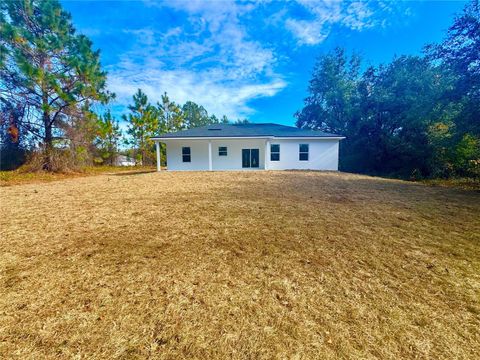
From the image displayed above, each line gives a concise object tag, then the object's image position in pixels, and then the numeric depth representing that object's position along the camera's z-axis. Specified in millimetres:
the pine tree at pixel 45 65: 9750
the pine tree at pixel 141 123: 22094
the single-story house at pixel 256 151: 15219
